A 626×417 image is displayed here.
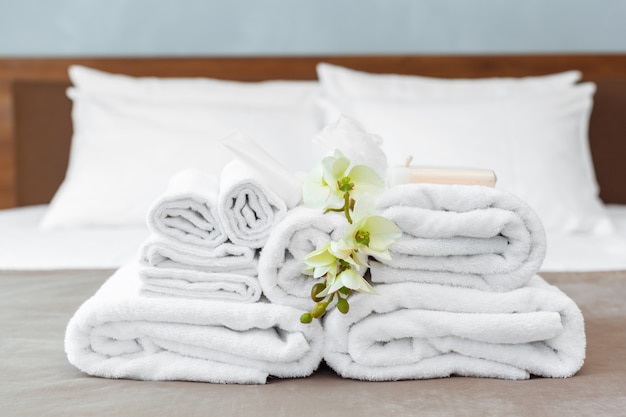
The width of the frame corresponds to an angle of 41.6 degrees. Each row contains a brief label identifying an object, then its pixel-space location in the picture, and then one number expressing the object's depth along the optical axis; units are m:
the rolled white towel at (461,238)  1.03
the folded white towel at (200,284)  1.05
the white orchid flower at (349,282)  0.96
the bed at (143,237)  0.96
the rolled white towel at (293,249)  1.03
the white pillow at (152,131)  2.24
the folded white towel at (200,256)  1.06
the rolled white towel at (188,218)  1.07
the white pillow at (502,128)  2.22
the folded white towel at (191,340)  1.03
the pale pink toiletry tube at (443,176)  1.17
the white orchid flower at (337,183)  1.01
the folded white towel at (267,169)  1.12
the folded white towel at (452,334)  1.03
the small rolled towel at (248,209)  1.06
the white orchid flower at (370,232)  0.98
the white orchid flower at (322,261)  0.98
